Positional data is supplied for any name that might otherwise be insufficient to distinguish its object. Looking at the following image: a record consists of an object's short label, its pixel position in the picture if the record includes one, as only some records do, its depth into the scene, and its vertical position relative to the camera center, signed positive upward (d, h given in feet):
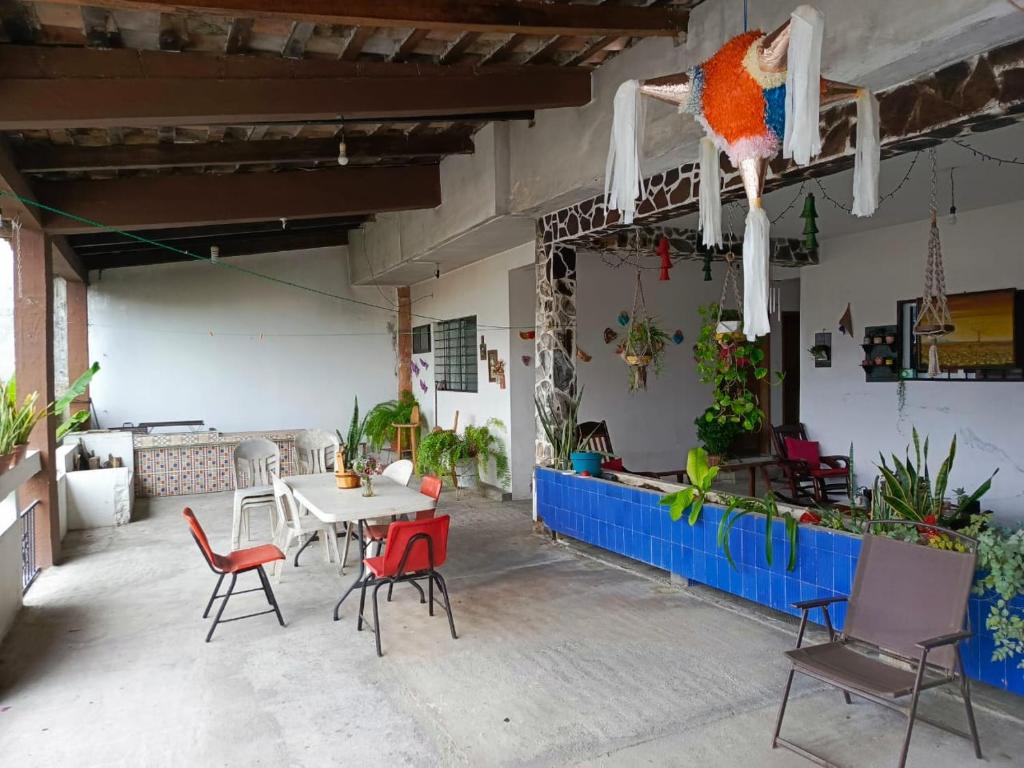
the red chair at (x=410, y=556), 12.30 -3.32
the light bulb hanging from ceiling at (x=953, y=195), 16.18 +4.35
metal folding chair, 8.31 -3.43
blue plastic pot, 18.28 -2.41
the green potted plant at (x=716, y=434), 24.18 -2.27
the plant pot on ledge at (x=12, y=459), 13.52 -1.60
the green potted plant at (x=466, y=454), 26.43 -3.16
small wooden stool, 33.65 -2.74
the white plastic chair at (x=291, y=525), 16.30 -3.62
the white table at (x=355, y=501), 13.96 -2.80
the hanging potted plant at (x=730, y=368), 17.37 +0.05
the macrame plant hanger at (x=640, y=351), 20.30 +0.64
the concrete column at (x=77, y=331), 29.04 +2.06
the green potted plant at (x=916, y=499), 10.87 -2.12
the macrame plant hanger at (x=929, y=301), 13.91 +1.36
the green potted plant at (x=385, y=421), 34.27 -2.32
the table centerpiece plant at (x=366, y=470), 16.06 -2.28
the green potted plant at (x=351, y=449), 17.02 -2.26
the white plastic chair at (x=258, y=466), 19.17 -2.91
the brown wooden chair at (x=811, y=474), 20.21 -3.17
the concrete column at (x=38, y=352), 18.12 +0.75
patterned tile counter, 27.84 -3.53
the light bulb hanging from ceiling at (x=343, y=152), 18.15 +5.93
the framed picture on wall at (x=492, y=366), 26.63 +0.29
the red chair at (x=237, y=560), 12.61 -3.63
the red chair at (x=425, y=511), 15.66 -3.09
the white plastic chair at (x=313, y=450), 23.12 -2.50
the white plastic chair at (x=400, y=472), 18.13 -2.60
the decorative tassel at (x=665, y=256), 18.66 +3.12
